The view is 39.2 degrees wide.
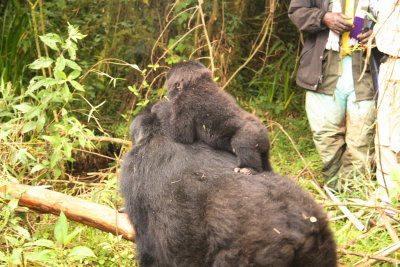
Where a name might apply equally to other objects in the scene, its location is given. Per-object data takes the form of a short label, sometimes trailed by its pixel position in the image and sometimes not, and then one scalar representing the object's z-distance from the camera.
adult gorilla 2.50
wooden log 3.32
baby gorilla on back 2.95
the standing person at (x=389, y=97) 4.28
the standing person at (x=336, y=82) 4.85
